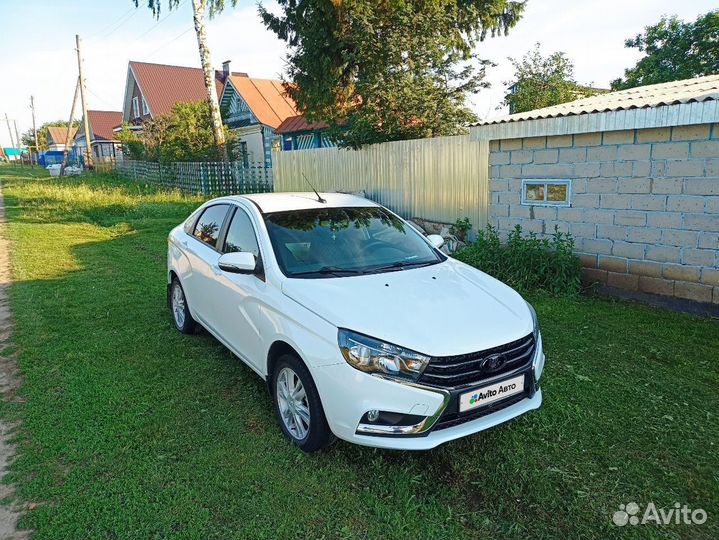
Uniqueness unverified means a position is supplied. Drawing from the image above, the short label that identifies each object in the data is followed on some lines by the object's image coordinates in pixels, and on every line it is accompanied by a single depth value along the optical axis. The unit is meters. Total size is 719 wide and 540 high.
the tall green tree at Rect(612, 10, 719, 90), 19.64
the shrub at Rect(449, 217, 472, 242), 8.81
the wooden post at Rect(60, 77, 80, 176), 31.79
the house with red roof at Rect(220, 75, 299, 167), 26.78
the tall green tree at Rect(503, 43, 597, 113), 17.42
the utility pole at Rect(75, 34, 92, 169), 30.75
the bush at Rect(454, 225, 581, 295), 6.79
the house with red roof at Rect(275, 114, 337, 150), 22.72
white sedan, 2.77
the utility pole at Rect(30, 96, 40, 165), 73.81
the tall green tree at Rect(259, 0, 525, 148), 11.75
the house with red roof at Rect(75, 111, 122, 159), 49.91
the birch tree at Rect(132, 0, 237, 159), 17.66
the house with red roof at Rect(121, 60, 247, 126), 37.16
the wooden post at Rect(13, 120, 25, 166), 104.60
